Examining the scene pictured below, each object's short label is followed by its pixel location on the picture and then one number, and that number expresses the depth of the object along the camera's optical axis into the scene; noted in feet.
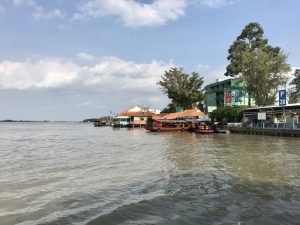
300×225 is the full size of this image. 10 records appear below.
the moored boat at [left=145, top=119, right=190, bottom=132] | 138.41
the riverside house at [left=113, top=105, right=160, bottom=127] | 215.16
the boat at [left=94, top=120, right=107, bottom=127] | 275.03
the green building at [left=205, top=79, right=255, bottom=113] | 146.85
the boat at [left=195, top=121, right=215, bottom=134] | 112.54
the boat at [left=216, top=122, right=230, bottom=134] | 115.33
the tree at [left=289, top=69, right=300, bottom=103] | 161.44
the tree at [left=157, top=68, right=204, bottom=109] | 177.56
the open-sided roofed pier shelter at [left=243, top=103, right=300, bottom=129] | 97.54
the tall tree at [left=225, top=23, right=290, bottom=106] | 119.80
